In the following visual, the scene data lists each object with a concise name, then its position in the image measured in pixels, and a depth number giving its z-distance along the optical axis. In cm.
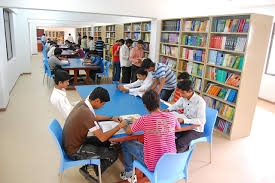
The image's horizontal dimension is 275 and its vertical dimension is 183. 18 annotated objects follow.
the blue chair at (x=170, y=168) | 181
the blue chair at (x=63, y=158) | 210
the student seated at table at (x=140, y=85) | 366
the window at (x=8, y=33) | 685
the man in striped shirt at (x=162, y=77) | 369
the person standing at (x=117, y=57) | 728
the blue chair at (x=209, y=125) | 286
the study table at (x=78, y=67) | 650
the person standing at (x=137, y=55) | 643
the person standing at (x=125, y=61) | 679
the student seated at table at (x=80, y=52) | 980
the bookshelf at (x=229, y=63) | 363
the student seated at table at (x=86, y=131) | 207
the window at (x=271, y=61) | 633
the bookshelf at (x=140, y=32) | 712
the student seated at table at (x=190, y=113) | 267
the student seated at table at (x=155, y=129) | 187
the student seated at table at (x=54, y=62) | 646
